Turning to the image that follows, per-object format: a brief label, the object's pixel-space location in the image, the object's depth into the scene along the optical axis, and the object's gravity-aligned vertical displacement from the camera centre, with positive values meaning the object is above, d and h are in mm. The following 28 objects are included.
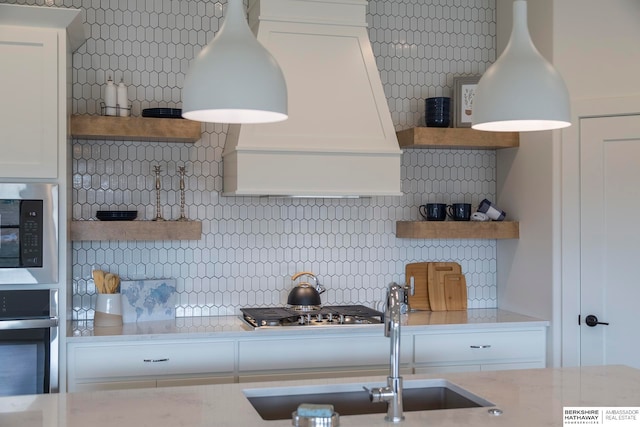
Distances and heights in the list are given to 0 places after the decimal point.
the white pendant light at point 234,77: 2035 +346
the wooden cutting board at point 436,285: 4770 -484
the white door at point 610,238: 4180 -169
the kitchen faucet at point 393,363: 2309 -478
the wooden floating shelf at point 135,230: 4020 -129
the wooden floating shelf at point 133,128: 4012 +411
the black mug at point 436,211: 4660 -25
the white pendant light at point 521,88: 2256 +352
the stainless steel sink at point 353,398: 2629 -666
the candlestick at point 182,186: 4324 +112
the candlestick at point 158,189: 4297 +91
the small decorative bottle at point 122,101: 4125 +561
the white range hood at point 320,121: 4012 +456
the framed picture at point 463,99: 4672 +656
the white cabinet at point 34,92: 3721 +553
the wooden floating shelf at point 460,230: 4590 -137
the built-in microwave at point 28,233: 3689 -133
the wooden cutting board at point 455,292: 4809 -530
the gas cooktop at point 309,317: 4057 -599
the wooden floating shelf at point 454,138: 4508 +409
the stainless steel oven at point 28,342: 3660 -653
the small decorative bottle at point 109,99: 4098 +567
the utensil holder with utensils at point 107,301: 4094 -508
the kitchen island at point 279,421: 2277 -636
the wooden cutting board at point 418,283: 4785 -476
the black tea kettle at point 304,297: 4332 -512
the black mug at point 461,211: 4703 -24
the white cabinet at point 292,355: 3785 -775
